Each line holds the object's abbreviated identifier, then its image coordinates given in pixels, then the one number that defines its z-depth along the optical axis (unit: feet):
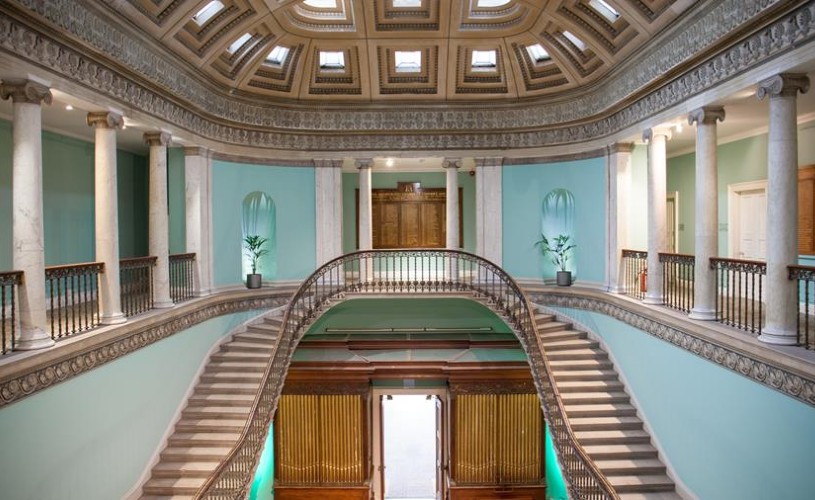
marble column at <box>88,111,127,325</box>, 24.95
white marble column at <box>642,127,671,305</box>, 30.40
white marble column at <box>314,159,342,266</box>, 42.27
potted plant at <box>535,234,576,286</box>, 39.75
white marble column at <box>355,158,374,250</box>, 42.80
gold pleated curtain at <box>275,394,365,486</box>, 36.55
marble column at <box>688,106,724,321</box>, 24.95
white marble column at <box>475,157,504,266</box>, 42.45
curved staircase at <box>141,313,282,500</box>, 26.78
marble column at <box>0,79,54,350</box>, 19.56
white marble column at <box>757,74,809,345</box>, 19.38
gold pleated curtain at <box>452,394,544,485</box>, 36.55
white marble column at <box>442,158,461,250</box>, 42.63
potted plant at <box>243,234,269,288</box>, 39.91
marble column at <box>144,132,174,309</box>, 29.99
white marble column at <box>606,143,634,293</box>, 35.34
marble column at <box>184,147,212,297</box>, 35.63
